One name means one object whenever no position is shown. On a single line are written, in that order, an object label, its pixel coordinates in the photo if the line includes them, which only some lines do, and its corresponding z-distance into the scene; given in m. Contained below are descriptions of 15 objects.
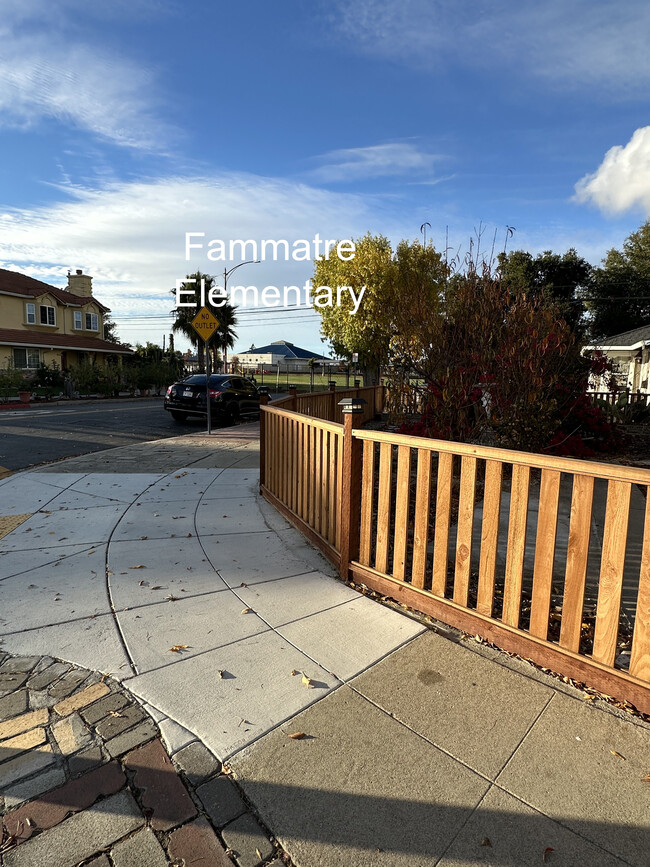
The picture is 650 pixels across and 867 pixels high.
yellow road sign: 12.19
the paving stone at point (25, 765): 1.99
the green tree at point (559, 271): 31.75
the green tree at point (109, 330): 50.07
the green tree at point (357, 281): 26.17
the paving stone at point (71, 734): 2.16
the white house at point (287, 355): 76.21
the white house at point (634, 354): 19.40
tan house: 33.16
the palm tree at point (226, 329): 43.91
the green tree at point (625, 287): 32.19
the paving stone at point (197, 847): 1.67
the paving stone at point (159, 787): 1.83
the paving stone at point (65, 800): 1.79
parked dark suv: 15.72
